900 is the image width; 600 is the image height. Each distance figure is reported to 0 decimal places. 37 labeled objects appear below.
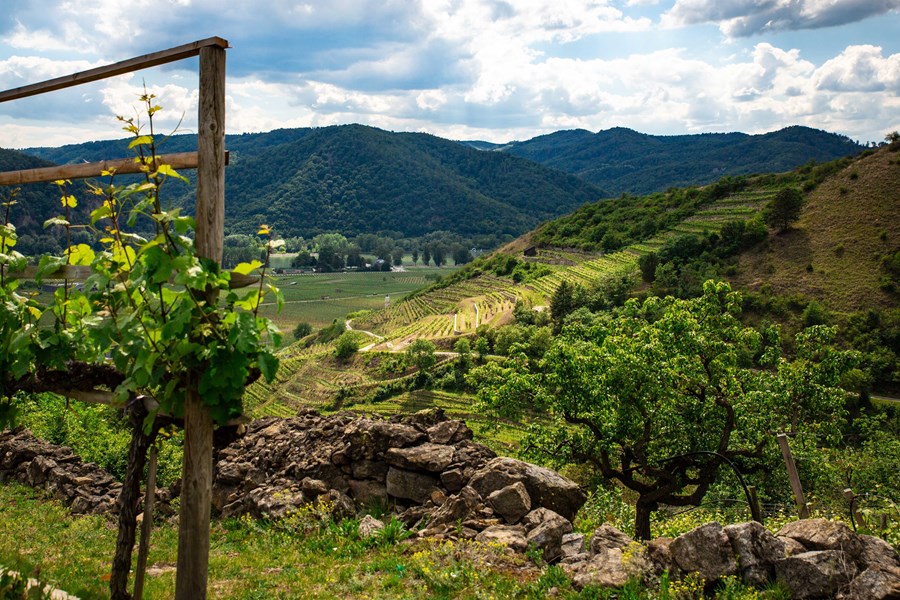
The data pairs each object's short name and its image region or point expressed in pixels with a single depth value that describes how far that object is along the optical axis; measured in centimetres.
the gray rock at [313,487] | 885
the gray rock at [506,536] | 661
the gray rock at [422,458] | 867
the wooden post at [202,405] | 377
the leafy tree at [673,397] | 1455
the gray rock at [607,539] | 621
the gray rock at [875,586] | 500
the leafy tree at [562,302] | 7219
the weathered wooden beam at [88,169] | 402
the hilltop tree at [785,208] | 7266
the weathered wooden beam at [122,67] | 381
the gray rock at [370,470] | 909
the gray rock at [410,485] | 860
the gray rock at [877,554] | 539
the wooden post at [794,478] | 775
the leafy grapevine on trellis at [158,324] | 362
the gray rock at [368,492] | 880
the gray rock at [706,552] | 564
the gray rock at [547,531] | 655
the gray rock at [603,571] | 561
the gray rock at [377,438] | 916
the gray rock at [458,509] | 749
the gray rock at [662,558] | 581
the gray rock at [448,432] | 947
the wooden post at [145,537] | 443
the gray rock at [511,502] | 742
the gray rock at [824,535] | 555
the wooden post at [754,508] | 838
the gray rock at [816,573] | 533
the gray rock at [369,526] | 737
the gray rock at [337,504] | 832
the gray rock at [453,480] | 845
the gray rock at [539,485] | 788
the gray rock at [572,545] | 636
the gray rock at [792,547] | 575
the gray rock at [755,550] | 560
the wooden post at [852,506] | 761
